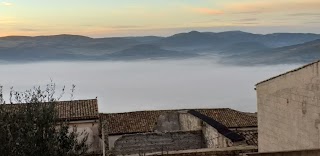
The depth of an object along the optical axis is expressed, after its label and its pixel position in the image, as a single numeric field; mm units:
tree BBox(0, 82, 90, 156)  13102
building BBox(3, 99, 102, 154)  28781
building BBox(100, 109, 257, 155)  23120
